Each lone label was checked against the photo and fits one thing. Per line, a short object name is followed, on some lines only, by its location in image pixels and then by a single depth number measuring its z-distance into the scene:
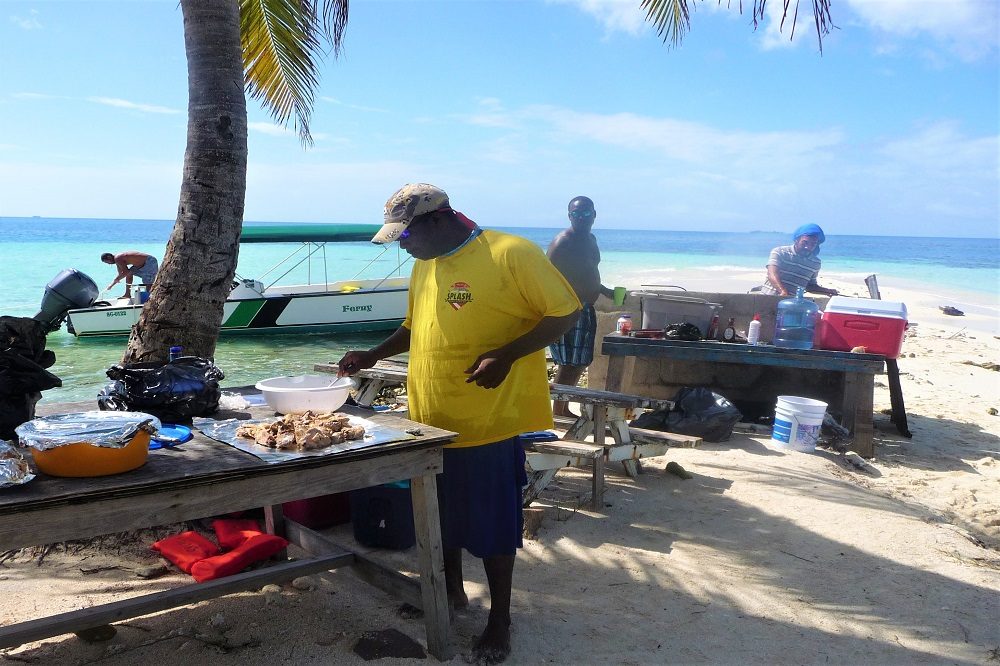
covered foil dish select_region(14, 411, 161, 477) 1.97
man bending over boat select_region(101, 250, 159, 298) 15.41
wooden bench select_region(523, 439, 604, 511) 4.46
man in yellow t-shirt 2.71
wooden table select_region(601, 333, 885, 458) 6.13
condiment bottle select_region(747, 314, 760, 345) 6.66
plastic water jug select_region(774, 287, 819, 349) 6.67
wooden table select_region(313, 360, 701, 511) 4.48
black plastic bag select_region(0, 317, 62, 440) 2.30
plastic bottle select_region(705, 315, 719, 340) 6.94
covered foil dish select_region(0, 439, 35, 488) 1.88
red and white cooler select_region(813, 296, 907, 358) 6.24
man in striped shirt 7.73
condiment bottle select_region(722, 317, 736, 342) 6.81
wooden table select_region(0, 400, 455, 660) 1.90
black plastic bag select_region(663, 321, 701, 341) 6.79
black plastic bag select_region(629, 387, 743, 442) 6.28
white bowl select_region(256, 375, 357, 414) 2.75
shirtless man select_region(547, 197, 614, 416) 6.16
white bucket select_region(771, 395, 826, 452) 6.02
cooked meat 2.36
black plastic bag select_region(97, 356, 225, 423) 2.67
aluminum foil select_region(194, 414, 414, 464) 2.29
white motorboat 15.41
